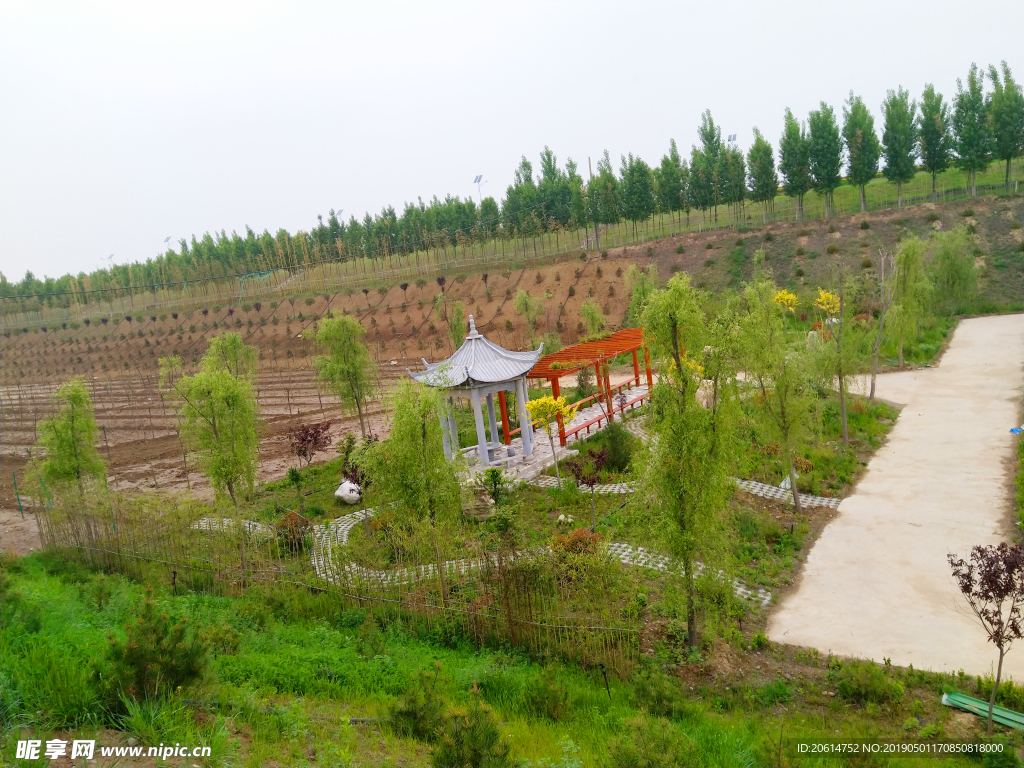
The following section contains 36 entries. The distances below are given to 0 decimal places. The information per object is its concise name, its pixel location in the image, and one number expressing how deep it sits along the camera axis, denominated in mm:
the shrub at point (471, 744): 4961
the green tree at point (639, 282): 32188
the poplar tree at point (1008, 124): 39656
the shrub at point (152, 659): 5688
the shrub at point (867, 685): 7531
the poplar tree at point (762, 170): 45156
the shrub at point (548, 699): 7328
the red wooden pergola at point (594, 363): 17781
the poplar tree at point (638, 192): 47906
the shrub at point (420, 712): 6102
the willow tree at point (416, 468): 10500
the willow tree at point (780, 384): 13078
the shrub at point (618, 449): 16078
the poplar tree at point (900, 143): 41875
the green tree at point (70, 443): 15078
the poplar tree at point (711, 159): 46938
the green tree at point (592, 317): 33719
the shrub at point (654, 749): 4719
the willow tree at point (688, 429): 8602
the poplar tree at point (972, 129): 40125
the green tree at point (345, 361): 20391
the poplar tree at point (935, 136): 41406
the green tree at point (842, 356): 16797
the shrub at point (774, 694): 7855
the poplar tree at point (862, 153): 42938
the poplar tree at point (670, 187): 47844
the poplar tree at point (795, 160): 44219
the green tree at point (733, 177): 46250
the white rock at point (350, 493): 16047
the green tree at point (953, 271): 30625
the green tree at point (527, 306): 35688
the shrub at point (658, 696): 7336
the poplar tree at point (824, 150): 43594
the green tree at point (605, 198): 48906
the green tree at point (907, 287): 22984
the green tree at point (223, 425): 13859
